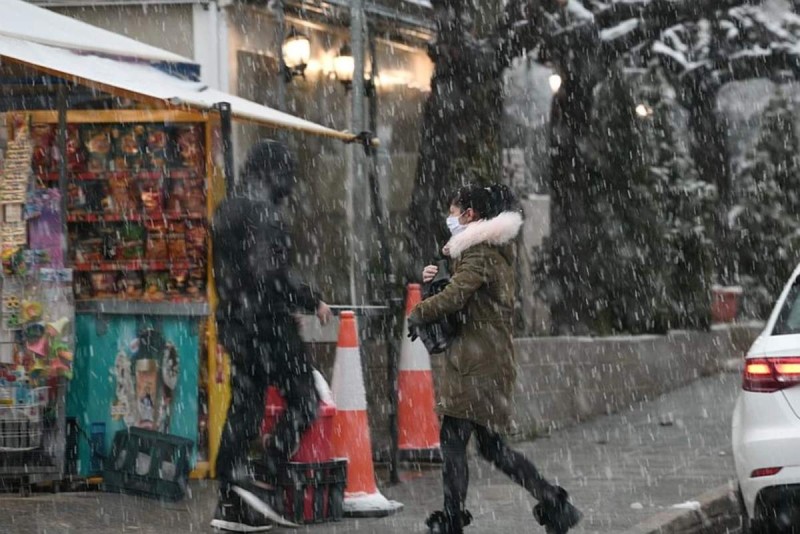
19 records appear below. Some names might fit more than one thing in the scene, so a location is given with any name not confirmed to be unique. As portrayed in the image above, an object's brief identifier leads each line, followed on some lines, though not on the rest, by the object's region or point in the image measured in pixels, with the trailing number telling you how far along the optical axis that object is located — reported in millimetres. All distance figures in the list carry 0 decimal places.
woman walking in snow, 14266
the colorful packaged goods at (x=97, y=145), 19016
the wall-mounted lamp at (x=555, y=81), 35381
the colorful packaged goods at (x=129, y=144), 18984
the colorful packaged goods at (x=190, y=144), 18906
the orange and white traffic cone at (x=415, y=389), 19234
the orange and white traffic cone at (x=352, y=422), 16516
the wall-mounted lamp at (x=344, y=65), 30484
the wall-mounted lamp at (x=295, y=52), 28516
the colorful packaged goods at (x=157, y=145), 18953
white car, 13672
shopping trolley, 17094
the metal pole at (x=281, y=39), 28437
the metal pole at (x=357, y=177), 26078
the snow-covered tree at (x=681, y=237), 34181
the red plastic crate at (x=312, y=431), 15461
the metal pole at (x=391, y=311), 18484
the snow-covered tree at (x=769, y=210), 49219
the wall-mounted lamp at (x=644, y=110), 37831
